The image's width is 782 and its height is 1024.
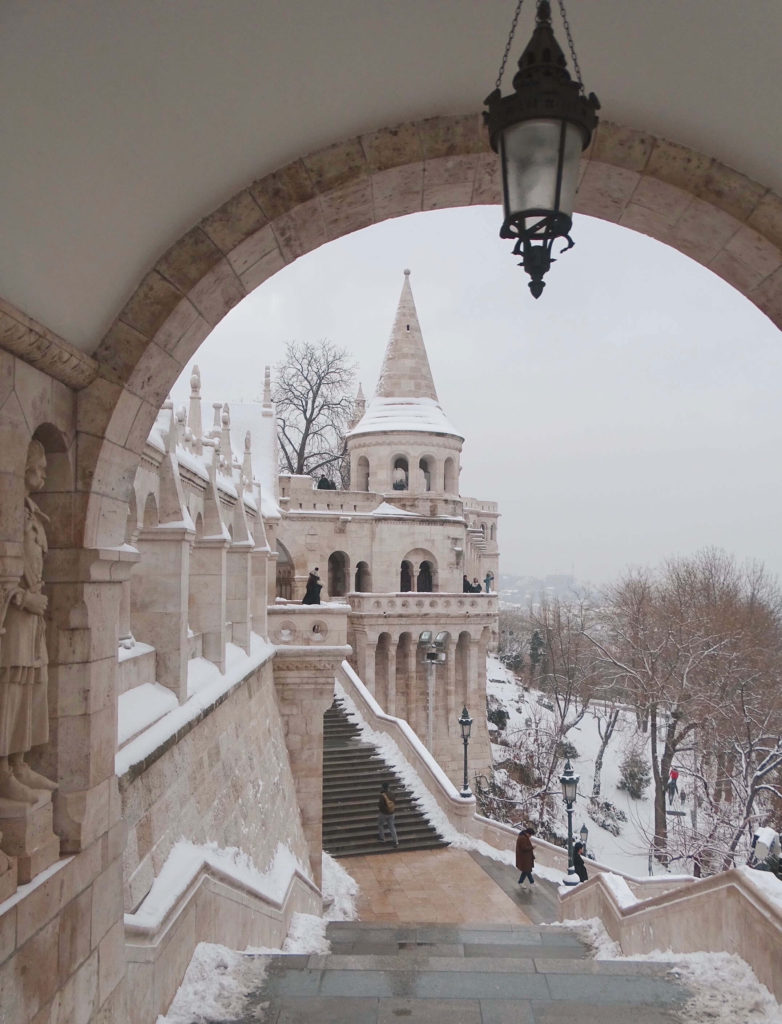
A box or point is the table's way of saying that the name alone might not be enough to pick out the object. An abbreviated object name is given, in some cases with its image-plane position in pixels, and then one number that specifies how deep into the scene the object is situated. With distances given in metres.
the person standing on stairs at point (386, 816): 16.31
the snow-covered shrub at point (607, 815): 30.09
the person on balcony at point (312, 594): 16.89
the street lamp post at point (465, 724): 20.52
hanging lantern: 2.65
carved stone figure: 3.36
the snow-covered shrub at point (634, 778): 35.25
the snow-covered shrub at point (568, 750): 33.62
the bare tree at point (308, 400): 38.88
